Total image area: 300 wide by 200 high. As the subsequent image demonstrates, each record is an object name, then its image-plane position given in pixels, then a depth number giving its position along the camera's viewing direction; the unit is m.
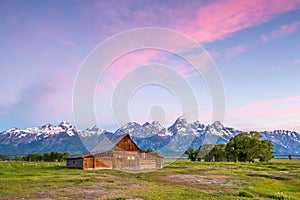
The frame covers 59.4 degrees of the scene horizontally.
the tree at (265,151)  106.81
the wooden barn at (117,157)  68.62
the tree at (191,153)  147.25
